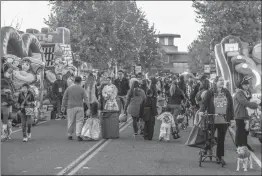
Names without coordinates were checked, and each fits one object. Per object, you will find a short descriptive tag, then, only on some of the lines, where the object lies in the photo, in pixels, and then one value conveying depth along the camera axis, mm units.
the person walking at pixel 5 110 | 16547
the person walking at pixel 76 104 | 16984
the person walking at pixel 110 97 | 18219
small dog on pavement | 11406
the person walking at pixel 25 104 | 16359
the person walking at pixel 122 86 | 24031
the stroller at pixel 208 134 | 11922
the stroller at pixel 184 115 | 18659
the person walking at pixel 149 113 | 17203
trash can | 17531
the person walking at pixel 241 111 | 11603
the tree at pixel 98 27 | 45188
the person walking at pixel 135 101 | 18000
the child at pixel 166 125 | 16734
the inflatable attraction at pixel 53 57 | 27331
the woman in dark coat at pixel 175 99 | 17922
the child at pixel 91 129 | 16983
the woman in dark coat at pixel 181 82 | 21031
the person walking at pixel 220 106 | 11828
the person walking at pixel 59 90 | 25797
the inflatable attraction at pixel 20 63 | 22375
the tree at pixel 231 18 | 43531
